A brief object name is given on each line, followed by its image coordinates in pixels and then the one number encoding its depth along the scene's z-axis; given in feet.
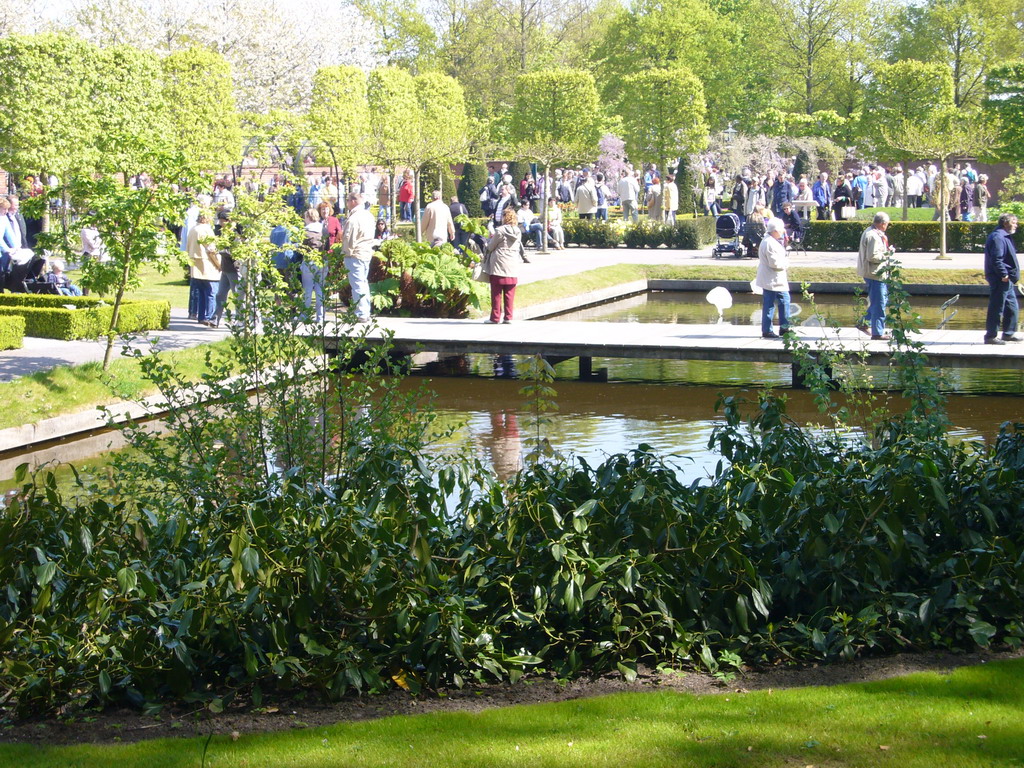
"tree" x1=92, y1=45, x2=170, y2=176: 74.95
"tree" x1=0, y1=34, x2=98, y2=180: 70.90
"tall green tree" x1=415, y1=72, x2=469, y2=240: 97.40
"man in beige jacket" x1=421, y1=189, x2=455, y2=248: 69.31
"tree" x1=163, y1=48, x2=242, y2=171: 102.89
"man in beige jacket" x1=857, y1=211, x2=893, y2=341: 46.24
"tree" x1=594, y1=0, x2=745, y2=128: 173.68
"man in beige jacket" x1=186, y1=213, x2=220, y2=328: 54.90
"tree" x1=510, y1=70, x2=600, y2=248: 99.81
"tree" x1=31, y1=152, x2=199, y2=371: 40.86
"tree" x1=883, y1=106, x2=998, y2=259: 86.12
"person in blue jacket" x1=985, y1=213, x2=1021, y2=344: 43.91
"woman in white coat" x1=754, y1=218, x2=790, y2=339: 46.52
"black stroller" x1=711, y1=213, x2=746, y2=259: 89.92
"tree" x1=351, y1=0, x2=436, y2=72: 191.11
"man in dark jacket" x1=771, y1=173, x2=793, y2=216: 99.91
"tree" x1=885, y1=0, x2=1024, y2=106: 173.37
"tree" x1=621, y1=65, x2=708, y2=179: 101.86
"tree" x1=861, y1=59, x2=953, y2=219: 98.26
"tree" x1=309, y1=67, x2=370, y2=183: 101.40
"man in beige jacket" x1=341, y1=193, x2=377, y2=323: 51.98
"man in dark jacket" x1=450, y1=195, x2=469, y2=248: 84.60
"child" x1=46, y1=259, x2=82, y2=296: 59.00
